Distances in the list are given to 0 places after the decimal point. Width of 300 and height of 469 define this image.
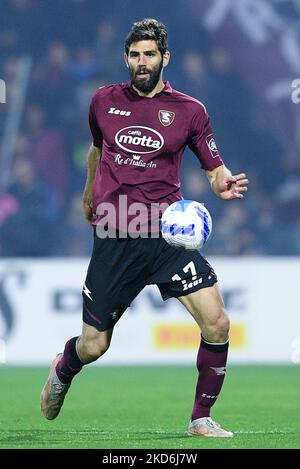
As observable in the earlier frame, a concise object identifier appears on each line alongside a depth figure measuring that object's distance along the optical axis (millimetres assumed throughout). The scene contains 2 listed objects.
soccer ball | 13328
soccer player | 13805
